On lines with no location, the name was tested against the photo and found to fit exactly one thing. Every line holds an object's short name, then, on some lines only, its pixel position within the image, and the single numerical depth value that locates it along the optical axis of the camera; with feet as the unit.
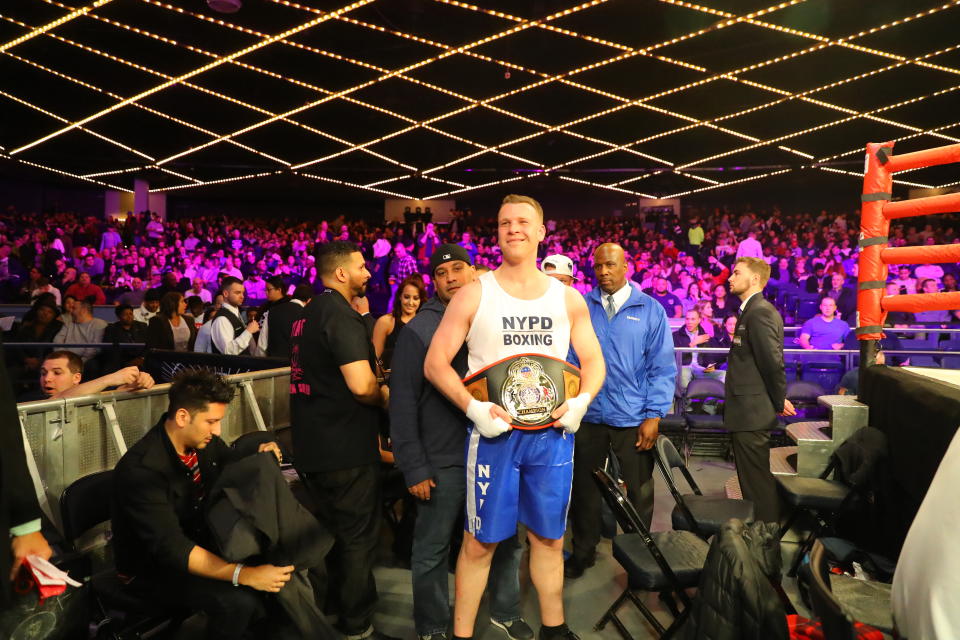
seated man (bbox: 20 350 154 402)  10.64
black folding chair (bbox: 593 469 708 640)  8.44
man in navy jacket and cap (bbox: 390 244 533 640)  8.63
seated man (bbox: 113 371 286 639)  7.29
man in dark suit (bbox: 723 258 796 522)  12.23
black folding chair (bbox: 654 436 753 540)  10.09
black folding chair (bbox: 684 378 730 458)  19.44
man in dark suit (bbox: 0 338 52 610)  4.52
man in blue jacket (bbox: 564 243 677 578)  11.81
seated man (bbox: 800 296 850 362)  23.13
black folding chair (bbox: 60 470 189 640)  7.61
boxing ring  8.39
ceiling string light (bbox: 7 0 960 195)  27.94
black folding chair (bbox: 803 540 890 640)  3.97
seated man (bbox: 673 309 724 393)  21.83
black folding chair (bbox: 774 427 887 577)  10.03
